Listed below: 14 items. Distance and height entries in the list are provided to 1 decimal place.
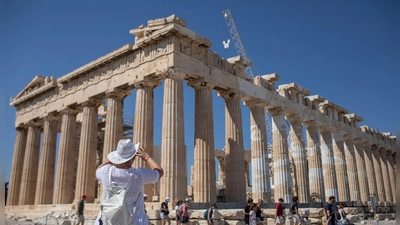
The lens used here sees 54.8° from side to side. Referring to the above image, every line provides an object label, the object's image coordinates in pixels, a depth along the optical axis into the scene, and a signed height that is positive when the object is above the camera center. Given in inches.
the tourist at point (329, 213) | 424.8 -13.1
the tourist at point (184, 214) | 600.5 -19.2
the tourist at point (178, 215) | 632.4 -21.9
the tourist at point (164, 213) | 635.5 -18.7
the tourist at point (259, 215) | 561.6 -20.0
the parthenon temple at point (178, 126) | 876.0 +218.0
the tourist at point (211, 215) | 601.6 -20.9
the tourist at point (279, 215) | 606.5 -21.5
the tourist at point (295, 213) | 597.5 -18.4
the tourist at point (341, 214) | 457.7 -15.6
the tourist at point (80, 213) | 642.8 -18.3
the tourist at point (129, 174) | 196.1 +13.7
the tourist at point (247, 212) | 561.9 -15.4
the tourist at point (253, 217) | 553.0 -22.2
